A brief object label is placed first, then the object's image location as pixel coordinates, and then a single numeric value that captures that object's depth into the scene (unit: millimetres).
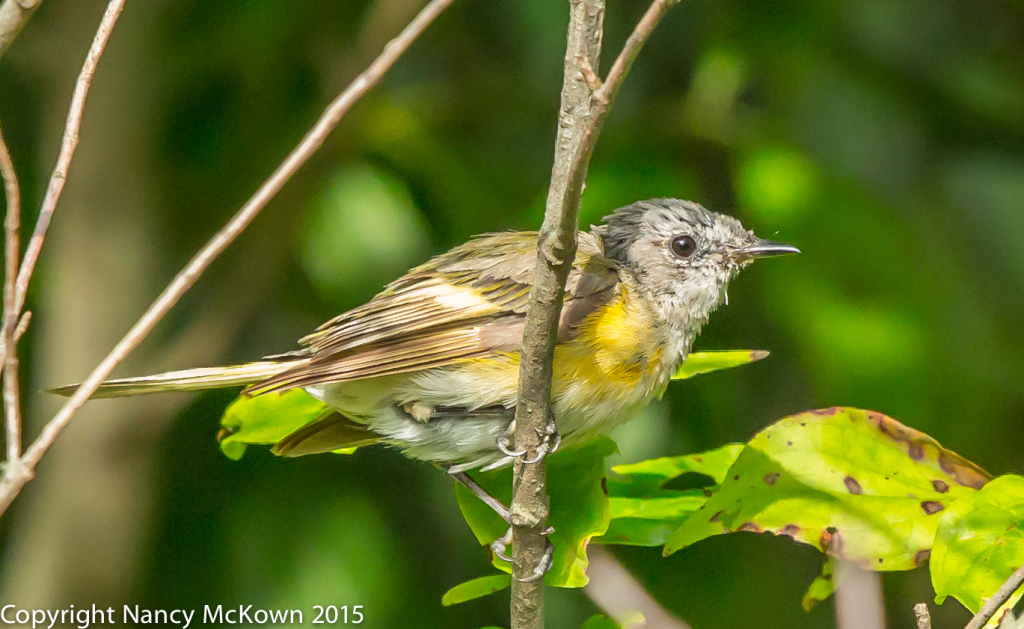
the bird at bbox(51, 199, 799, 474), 2528
